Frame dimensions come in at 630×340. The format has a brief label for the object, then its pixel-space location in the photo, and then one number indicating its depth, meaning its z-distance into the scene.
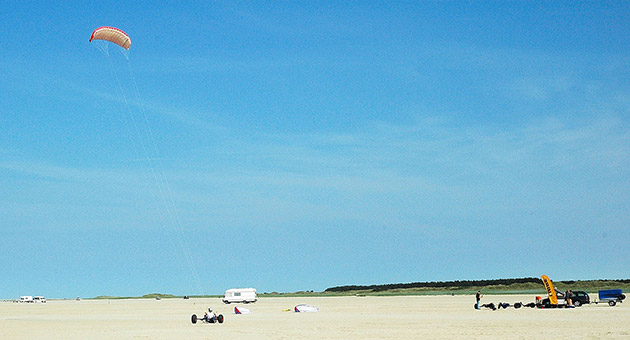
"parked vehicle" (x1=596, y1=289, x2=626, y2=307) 56.36
